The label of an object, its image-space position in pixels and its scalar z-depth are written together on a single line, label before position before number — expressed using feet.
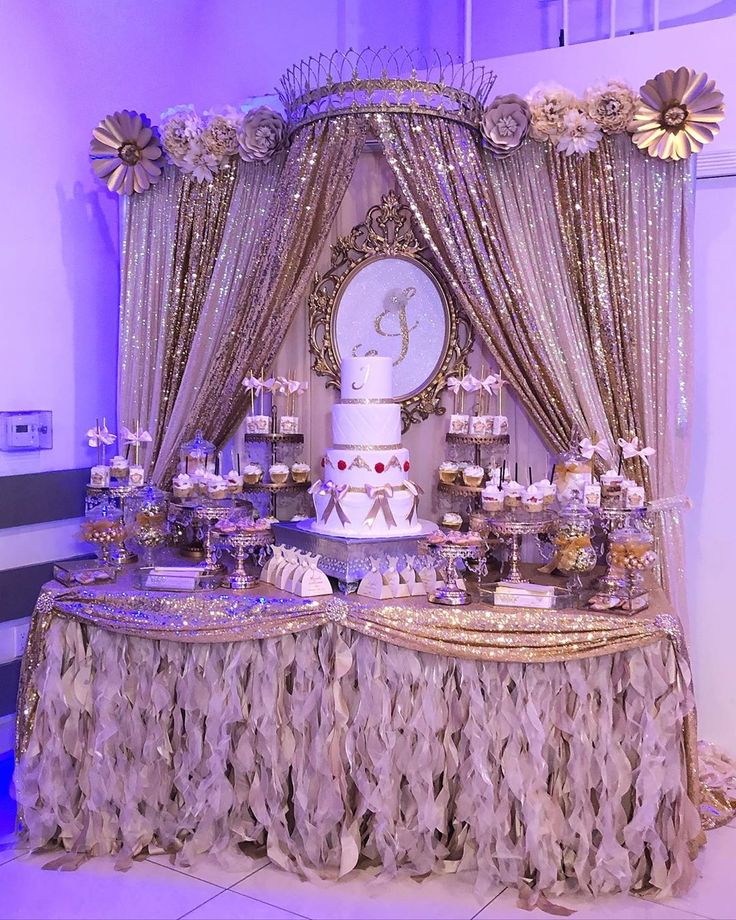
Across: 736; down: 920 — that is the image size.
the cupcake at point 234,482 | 10.85
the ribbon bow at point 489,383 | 10.57
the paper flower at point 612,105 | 9.68
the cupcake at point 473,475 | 10.32
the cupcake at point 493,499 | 9.66
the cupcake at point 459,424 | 10.73
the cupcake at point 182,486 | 10.66
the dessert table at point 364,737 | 8.42
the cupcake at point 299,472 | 11.30
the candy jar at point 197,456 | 11.04
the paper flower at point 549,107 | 9.89
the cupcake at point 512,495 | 9.66
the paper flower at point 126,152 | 11.25
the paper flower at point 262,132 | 10.69
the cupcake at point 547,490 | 9.60
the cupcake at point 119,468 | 10.77
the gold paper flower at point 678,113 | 9.52
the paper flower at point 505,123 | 10.00
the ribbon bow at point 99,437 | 11.00
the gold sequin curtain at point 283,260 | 10.44
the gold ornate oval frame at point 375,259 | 10.95
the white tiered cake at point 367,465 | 9.63
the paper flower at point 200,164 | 11.12
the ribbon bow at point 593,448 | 9.79
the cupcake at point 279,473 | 11.18
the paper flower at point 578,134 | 9.85
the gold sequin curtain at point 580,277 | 9.95
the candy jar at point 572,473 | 9.74
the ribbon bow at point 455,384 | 10.78
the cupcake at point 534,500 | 9.56
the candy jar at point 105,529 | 10.19
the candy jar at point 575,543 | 9.34
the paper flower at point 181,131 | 11.03
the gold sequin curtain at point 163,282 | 11.36
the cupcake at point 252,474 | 11.15
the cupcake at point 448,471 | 10.64
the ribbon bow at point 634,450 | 9.71
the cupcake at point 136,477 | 10.84
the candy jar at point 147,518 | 10.77
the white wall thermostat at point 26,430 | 10.62
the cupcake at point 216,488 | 10.65
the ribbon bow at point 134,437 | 11.17
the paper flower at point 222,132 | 10.96
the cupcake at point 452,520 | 10.03
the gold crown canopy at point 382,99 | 10.18
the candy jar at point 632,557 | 8.91
